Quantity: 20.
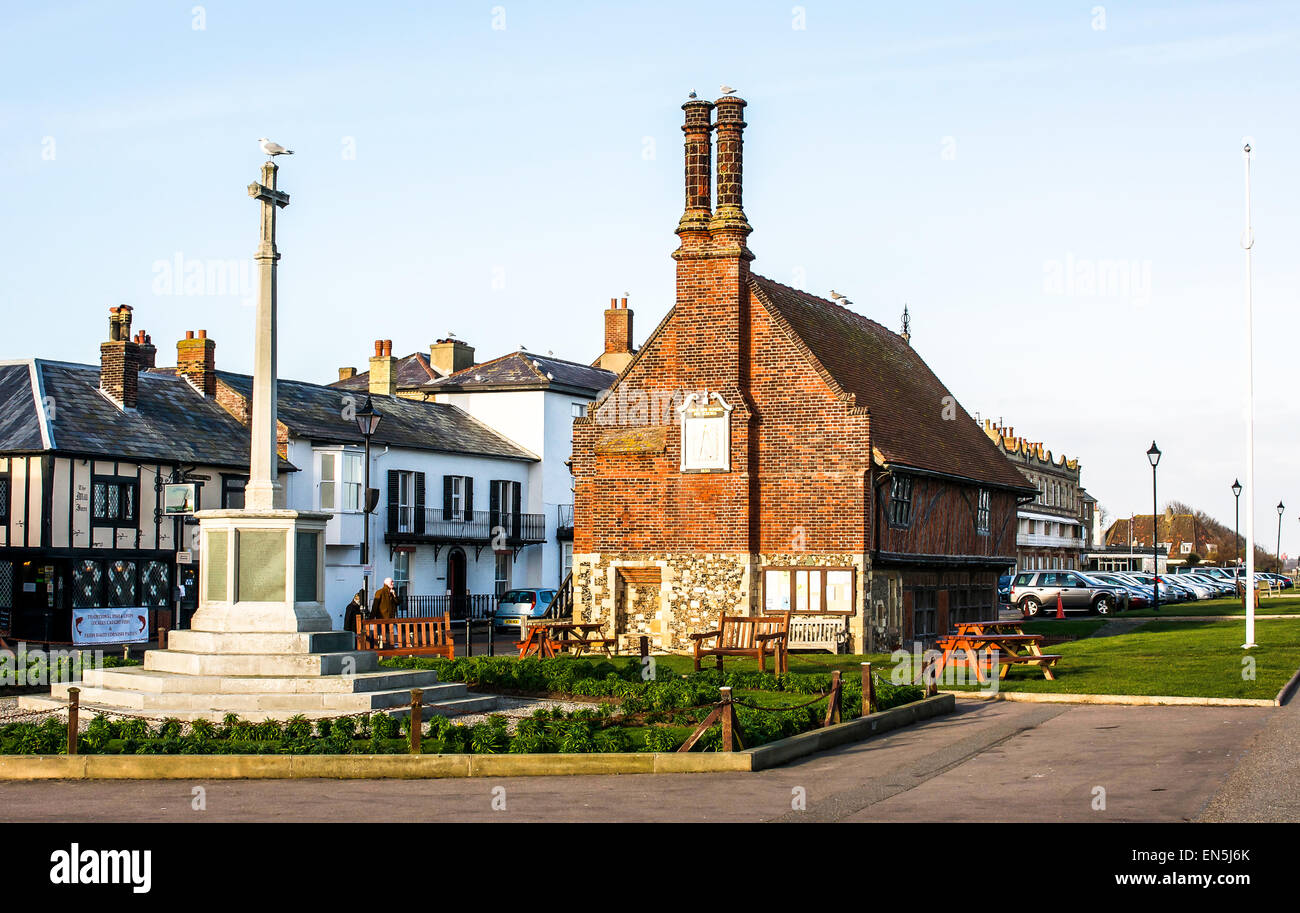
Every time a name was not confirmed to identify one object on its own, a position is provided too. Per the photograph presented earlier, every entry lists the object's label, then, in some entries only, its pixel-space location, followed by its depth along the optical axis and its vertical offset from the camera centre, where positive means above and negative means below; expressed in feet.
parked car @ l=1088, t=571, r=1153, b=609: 182.09 -8.30
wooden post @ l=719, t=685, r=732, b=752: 44.57 -6.34
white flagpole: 93.36 +6.85
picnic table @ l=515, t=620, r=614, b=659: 86.99 -7.28
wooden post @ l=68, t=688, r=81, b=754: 43.60 -6.18
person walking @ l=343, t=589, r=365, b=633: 107.65 -7.10
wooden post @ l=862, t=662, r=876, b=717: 55.47 -6.71
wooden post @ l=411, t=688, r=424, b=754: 43.80 -6.20
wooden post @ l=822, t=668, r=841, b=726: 51.98 -6.84
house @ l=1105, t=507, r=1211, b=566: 535.19 -1.55
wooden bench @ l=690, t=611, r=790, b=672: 74.64 -6.43
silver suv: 166.71 -7.81
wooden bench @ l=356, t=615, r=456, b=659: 71.20 -5.98
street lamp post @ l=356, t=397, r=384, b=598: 119.14 +9.22
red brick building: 99.09 +4.20
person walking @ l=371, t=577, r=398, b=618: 86.43 -4.91
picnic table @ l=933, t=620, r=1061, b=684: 73.72 -6.82
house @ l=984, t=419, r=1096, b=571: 338.95 +5.44
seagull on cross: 60.39 +16.89
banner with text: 113.60 -8.65
